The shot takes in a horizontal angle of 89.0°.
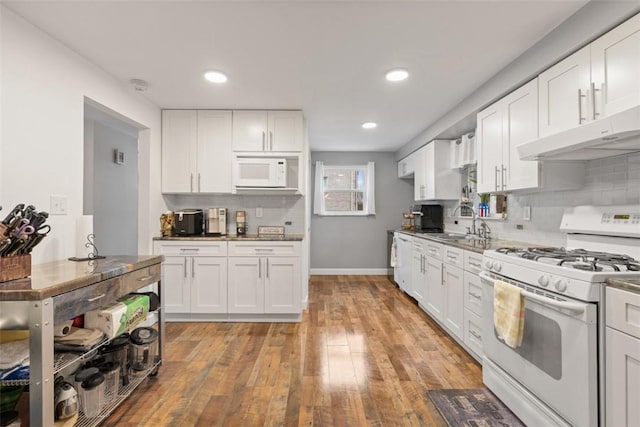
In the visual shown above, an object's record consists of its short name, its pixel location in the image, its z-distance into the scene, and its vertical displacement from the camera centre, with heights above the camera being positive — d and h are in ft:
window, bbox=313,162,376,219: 19.97 +1.48
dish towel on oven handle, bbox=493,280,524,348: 5.74 -1.82
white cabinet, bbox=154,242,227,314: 11.33 -2.15
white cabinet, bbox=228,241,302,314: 11.34 -2.26
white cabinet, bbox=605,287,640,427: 4.11 -1.90
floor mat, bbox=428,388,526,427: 5.95 -3.81
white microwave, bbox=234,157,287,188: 11.84 +1.49
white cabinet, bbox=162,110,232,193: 12.06 +2.35
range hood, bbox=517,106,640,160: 4.64 +1.21
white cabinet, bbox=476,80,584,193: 7.50 +1.71
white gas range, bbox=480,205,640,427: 4.60 -1.67
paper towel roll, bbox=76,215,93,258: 7.18 -0.35
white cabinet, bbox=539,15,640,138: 5.31 +2.44
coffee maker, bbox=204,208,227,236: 12.21 -0.26
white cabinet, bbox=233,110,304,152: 11.98 +3.10
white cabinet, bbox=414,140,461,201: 13.88 +1.69
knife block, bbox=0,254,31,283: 4.80 -0.81
